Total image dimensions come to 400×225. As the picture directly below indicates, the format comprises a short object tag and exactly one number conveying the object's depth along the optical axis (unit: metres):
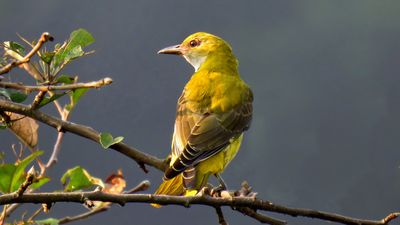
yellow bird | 7.18
